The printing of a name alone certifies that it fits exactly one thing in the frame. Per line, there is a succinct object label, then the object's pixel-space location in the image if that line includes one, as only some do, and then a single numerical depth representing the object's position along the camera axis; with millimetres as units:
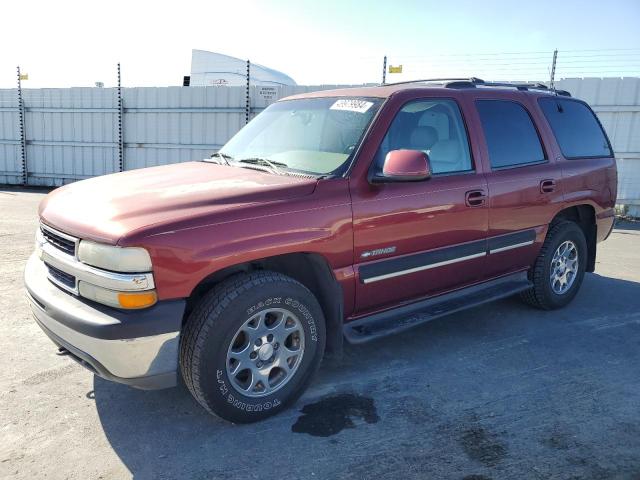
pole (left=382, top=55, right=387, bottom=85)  11109
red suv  2617
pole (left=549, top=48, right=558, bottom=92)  10289
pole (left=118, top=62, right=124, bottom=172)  13180
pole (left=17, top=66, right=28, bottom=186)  14188
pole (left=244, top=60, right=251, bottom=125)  11883
